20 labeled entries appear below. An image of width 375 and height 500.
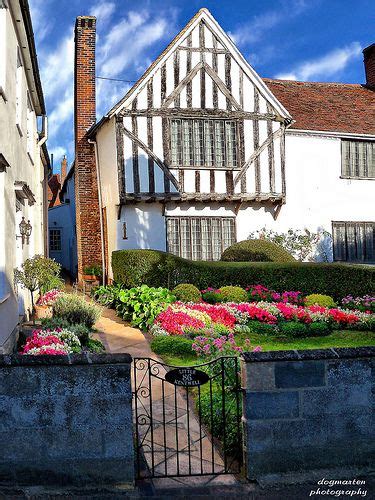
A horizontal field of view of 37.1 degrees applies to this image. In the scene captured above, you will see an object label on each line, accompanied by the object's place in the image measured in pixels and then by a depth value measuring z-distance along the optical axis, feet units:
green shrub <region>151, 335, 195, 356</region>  31.35
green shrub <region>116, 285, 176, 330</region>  40.70
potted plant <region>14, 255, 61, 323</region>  37.81
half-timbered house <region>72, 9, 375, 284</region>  61.41
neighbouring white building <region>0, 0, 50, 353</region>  30.78
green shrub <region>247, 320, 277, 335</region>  39.55
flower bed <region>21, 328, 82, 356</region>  25.15
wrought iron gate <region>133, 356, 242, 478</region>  17.47
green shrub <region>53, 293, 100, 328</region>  36.27
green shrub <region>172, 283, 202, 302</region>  46.03
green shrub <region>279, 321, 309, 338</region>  39.06
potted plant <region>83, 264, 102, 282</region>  66.84
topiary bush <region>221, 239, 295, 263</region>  57.93
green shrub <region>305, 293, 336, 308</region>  48.19
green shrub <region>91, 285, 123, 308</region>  50.78
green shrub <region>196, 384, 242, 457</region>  18.81
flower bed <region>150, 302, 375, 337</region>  37.24
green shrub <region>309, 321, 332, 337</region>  39.50
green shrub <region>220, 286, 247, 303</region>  47.70
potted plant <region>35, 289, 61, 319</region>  41.62
